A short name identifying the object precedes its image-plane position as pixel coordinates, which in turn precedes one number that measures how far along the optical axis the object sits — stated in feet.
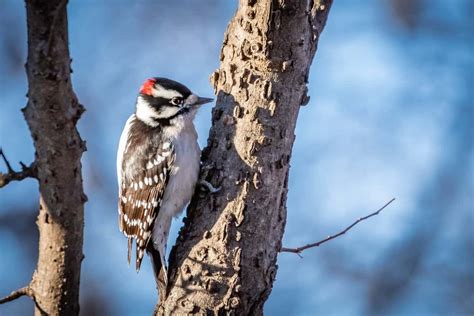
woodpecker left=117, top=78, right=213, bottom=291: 30.12
